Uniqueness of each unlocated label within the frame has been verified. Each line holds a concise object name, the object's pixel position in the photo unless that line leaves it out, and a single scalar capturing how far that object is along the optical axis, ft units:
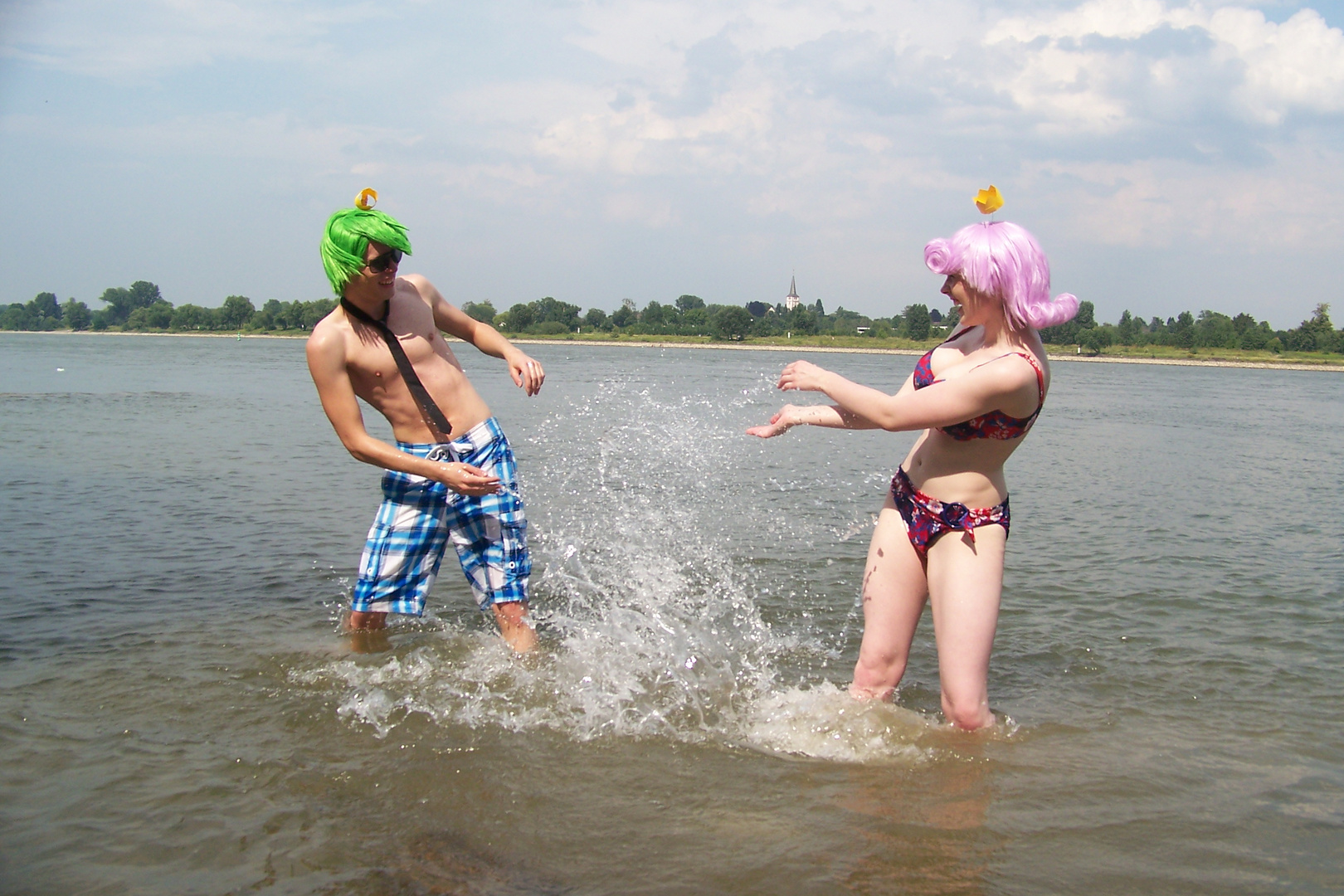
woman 11.13
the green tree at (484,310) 305.28
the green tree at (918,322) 328.49
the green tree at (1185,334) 338.95
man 13.39
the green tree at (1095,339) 310.86
